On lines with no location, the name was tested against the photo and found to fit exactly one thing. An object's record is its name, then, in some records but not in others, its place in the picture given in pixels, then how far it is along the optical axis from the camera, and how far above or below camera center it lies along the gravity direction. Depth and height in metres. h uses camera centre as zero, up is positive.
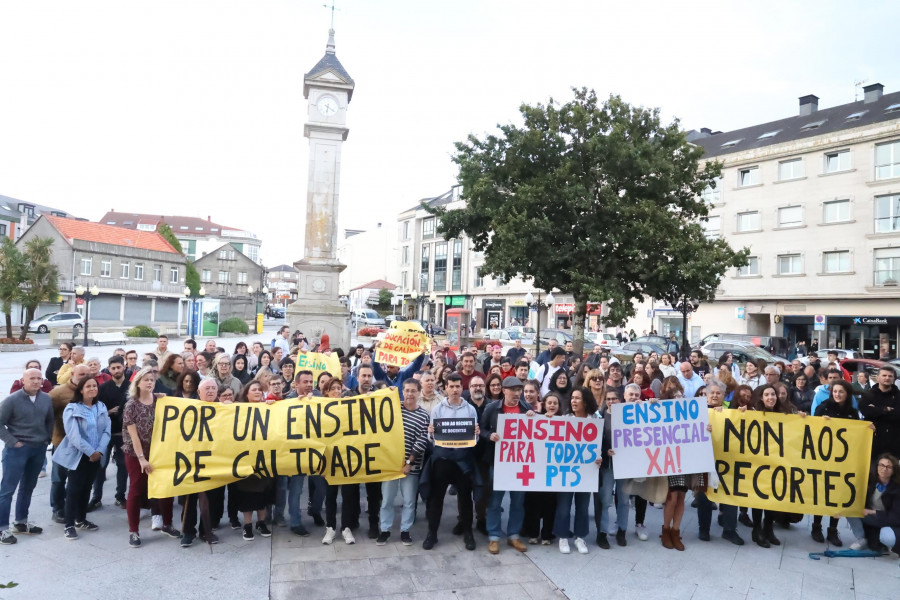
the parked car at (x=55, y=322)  43.78 -1.83
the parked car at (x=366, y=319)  54.55 -0.92
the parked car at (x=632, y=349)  24.16 -1.23
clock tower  23.64 +3.98
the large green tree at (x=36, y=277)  32.22 +0.98
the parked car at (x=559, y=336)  28.72 -0.94
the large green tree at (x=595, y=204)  20.30 +3.89
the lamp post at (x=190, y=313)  35.14 -0.65
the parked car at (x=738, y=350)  22.53 -1.05
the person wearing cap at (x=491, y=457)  6.63 -1.57
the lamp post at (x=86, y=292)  32.03 +0.30
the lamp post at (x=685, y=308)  21.72 +0.55
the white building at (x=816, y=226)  34.84 +6.26
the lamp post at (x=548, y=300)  25.64 +0.69
